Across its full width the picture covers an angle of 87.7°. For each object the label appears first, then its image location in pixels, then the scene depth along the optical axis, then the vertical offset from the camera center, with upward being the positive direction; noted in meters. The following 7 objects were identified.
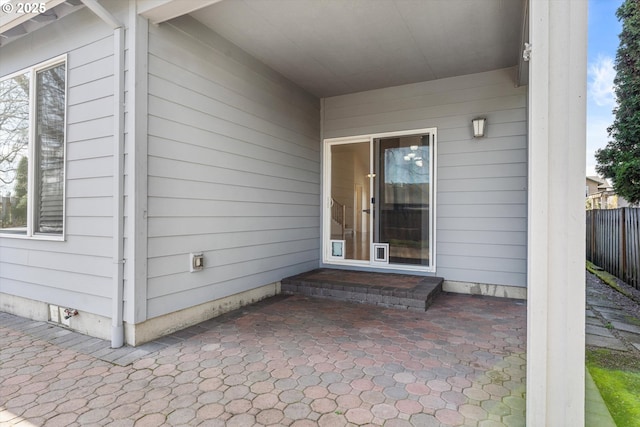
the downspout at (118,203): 2.72 +0.09
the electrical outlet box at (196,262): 3.18 -0.46
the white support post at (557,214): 1.49 +0.01
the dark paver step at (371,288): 3.78 -0.89
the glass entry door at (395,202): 4.75 +0.19
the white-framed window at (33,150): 3.26 +0.67
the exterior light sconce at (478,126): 4.24 +1.14
